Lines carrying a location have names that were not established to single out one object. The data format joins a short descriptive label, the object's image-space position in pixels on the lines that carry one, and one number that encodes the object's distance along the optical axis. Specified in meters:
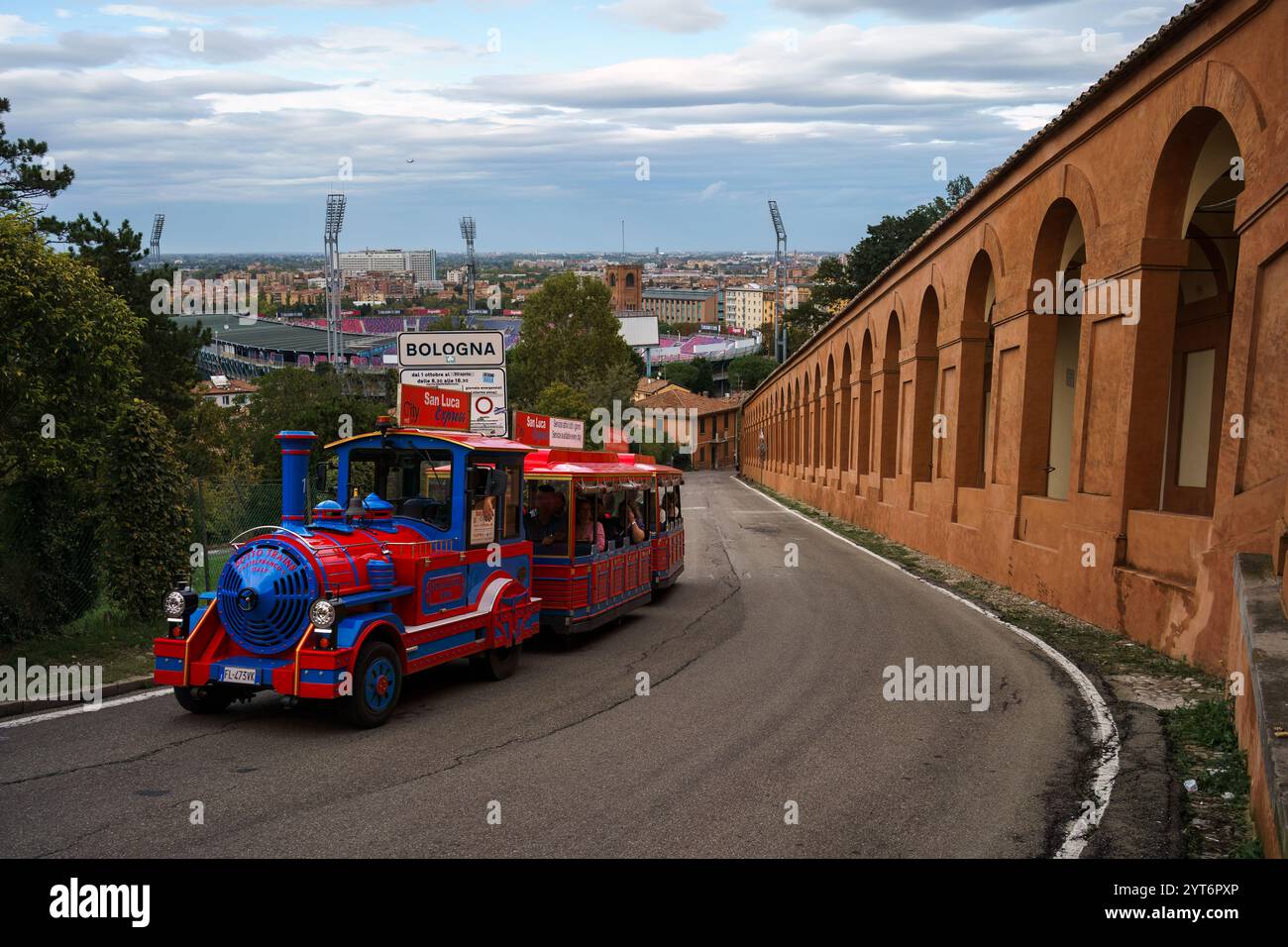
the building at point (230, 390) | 82.50
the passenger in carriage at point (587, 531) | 14.73
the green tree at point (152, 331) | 36.31
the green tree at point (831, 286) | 87.56
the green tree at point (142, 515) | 13.62
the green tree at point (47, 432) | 12.85
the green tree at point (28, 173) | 28.86
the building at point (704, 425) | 102.69
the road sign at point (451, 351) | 18.97
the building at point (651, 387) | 110.34
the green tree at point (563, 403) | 76.12
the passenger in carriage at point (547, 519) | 14.43
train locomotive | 9.41
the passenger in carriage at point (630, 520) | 16.89
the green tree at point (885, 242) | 81.94
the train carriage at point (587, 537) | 14.05
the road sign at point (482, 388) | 18.66
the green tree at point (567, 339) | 93.88
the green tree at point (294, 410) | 49.50
